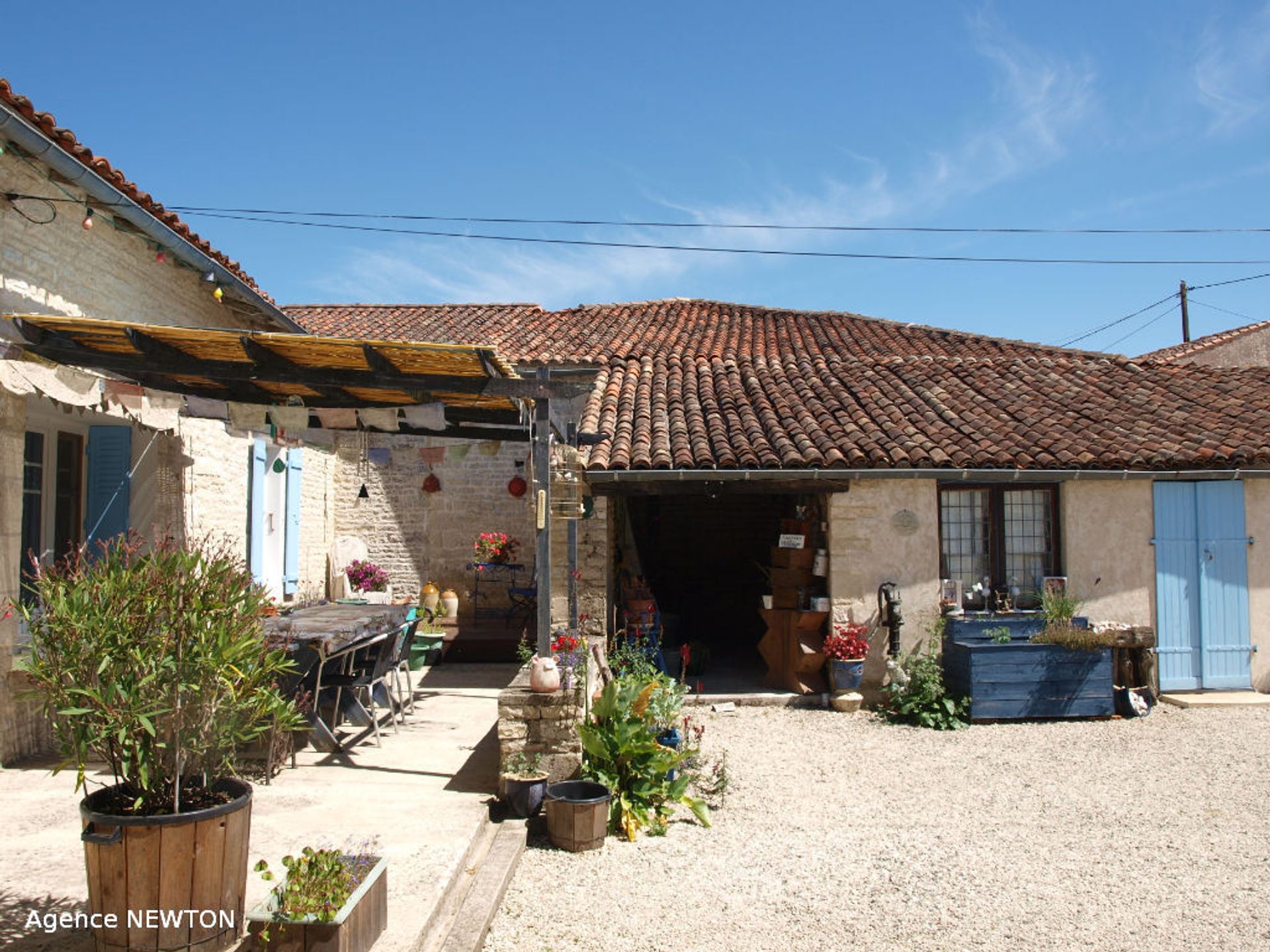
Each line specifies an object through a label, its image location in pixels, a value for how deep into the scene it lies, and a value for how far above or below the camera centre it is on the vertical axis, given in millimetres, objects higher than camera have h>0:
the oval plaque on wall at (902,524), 9117 -14
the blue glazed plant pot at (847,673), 8789 -1438
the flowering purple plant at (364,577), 12477 -710
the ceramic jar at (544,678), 5723 -961
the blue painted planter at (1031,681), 8422 -1461
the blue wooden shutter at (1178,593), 9383 -727
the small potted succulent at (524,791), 5469 -1592
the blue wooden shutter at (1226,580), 9438 -601
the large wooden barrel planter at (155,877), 3178 -1230
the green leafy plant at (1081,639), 8469 -1076
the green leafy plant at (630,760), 5535 -1444
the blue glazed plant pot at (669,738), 6434 -1506
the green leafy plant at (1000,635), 8766 -1073
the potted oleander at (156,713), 3199 -680
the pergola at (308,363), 5605 +1058
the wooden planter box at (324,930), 3207 -1427
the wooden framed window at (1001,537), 9469 -154
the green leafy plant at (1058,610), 8766 -835
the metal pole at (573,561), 8281 -334
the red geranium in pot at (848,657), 8797 -1284
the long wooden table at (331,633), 6246 -790
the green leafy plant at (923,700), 8344 -1638
